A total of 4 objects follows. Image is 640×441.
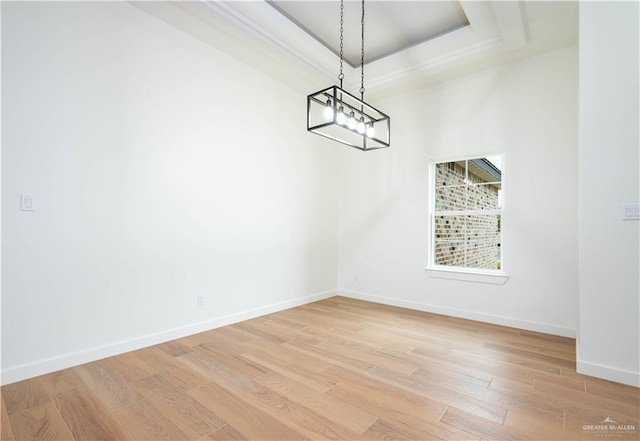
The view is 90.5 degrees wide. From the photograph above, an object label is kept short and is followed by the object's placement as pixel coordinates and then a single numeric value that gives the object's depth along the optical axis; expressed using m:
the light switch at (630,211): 2.19
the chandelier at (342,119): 2.48
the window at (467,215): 3.84
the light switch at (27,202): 2.27
